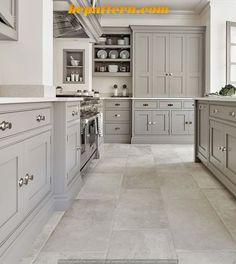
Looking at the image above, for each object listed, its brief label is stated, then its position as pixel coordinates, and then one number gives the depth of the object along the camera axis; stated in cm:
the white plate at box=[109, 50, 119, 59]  712
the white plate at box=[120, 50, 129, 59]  707
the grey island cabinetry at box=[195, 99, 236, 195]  279
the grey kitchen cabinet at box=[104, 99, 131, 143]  678
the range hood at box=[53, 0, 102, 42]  366
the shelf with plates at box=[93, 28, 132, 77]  686
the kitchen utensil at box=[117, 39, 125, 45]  689
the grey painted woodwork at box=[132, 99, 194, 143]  667
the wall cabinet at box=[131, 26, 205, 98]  670
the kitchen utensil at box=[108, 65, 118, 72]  698
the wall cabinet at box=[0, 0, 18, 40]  221
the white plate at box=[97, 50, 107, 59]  712
